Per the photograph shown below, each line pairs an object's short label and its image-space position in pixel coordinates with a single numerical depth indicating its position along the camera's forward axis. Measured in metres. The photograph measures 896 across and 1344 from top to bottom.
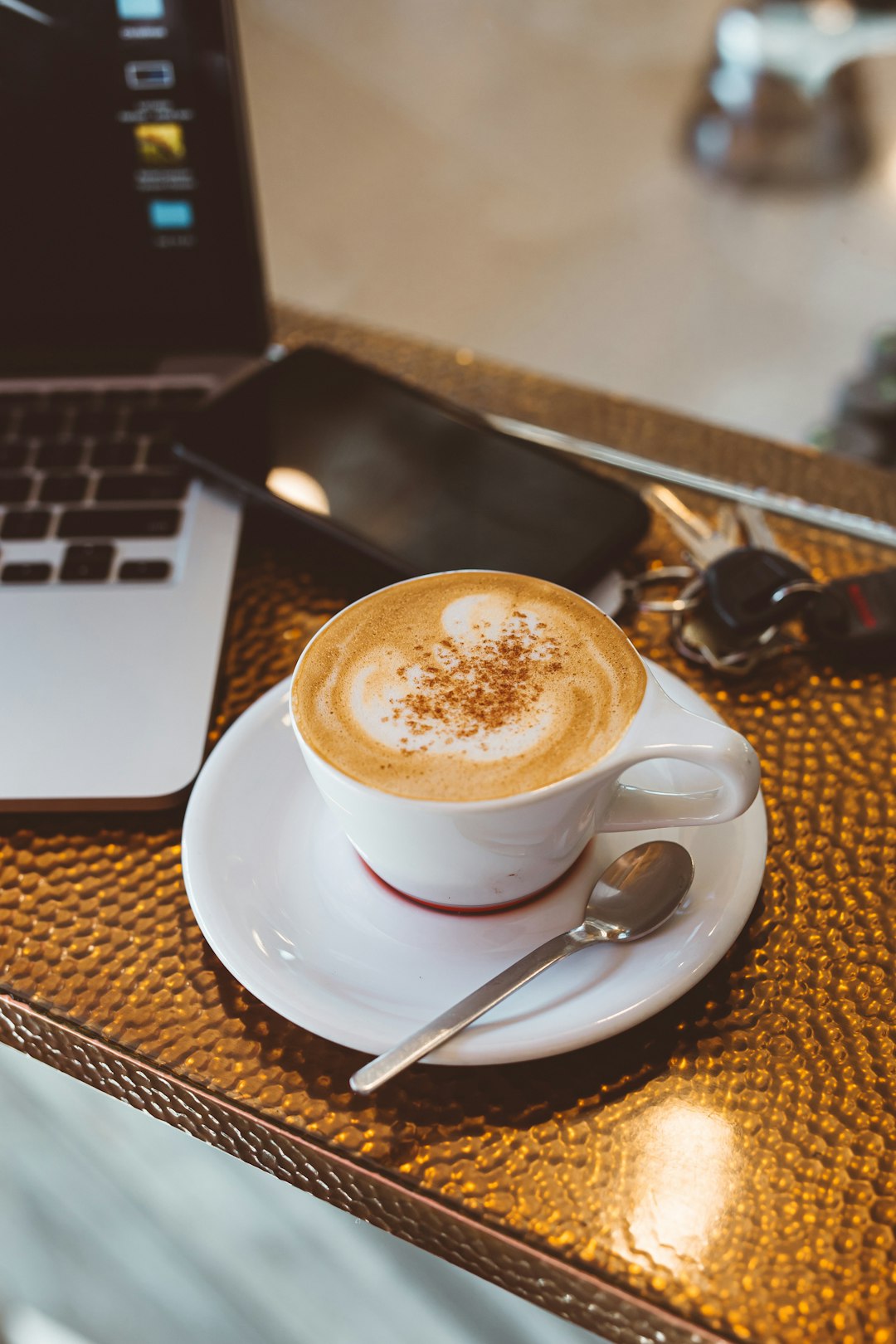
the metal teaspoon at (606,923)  0.36
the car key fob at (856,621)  0.55
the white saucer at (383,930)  0.37
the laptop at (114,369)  0.52
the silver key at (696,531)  0.59
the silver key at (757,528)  0.61
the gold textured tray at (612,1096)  0.35
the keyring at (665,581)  0.57
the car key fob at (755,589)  0.53
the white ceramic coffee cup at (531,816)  0.36
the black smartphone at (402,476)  0.56
